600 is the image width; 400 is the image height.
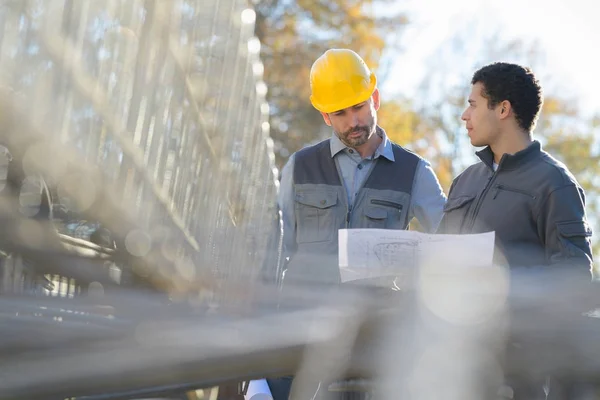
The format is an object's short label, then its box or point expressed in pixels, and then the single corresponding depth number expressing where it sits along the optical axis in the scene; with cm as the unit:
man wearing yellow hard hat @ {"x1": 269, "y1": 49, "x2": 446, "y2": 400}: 435
